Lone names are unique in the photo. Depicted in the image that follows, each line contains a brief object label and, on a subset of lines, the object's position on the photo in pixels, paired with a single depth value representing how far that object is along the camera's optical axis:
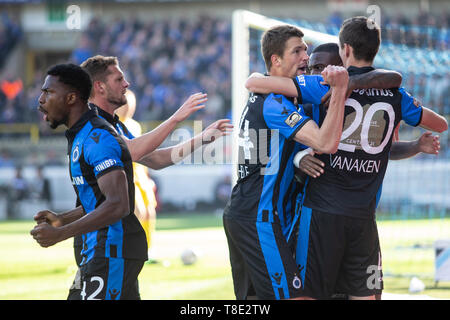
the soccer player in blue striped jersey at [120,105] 9.64
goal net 17.33
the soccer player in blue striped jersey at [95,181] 7.92
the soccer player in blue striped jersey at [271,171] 8.23
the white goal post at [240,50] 17.22
